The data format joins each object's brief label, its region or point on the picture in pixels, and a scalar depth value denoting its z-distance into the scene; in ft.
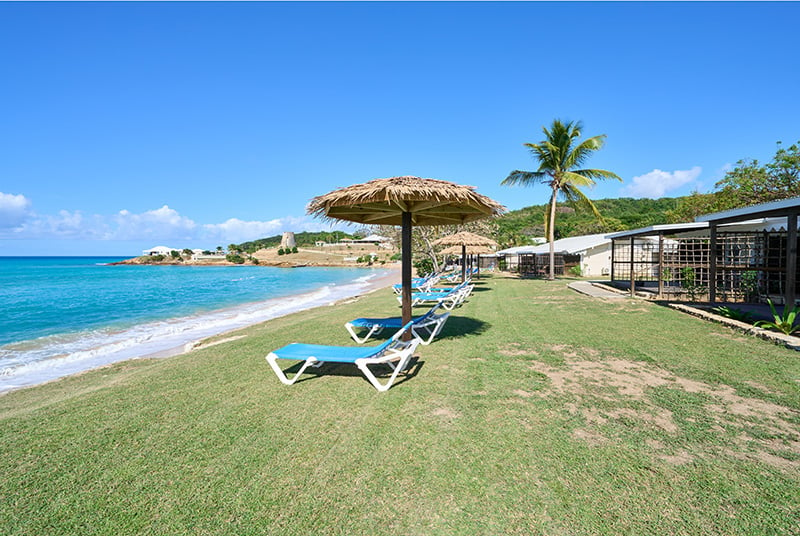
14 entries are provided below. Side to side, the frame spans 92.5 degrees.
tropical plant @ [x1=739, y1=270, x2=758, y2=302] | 32.65
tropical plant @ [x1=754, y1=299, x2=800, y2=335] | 19.65
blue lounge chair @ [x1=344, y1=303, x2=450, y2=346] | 20.81
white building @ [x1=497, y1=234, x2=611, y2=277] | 82.53
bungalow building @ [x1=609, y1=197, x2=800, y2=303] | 21.43
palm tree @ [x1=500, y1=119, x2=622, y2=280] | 62.98
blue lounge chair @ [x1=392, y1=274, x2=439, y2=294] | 45.53
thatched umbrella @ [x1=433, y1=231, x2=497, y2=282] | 49.01
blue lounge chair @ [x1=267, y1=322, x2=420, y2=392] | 13.61
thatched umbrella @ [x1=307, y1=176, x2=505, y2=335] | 15.52
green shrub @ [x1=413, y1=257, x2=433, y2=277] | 80.36
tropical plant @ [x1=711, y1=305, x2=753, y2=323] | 23.91
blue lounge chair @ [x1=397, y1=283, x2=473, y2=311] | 34.58
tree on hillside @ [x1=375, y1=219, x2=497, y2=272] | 65.25
